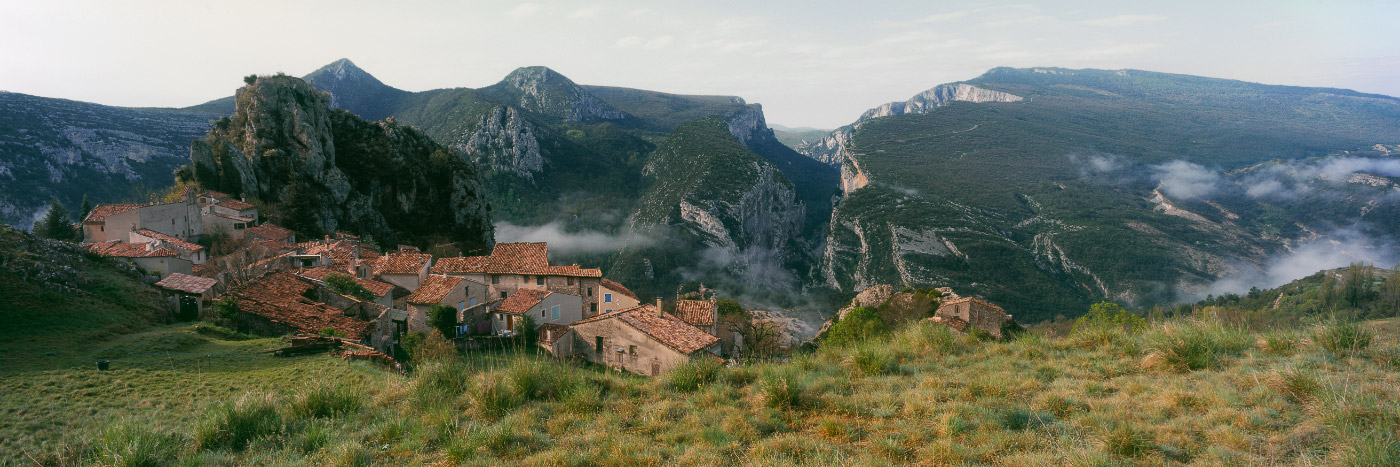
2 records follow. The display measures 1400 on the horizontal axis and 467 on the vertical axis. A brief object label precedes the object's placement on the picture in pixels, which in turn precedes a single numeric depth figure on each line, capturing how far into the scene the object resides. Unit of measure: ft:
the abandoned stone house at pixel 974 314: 113.39
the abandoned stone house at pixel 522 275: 107.55
